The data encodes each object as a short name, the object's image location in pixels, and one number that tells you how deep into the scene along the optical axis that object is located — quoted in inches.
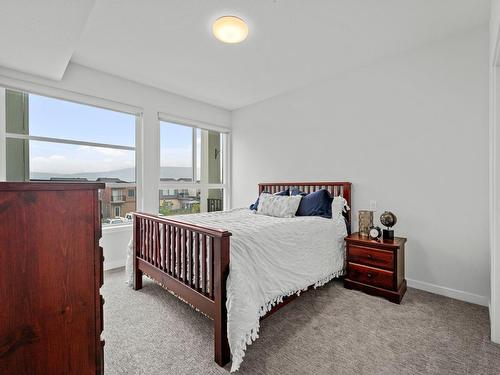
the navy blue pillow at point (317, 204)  121.1
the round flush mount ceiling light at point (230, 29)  88.2
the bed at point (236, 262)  64.4
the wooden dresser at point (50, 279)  30.9
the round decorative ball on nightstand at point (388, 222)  104.6
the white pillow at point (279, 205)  121.4
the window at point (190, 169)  162.2
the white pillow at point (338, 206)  120.9
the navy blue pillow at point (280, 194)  140.9
